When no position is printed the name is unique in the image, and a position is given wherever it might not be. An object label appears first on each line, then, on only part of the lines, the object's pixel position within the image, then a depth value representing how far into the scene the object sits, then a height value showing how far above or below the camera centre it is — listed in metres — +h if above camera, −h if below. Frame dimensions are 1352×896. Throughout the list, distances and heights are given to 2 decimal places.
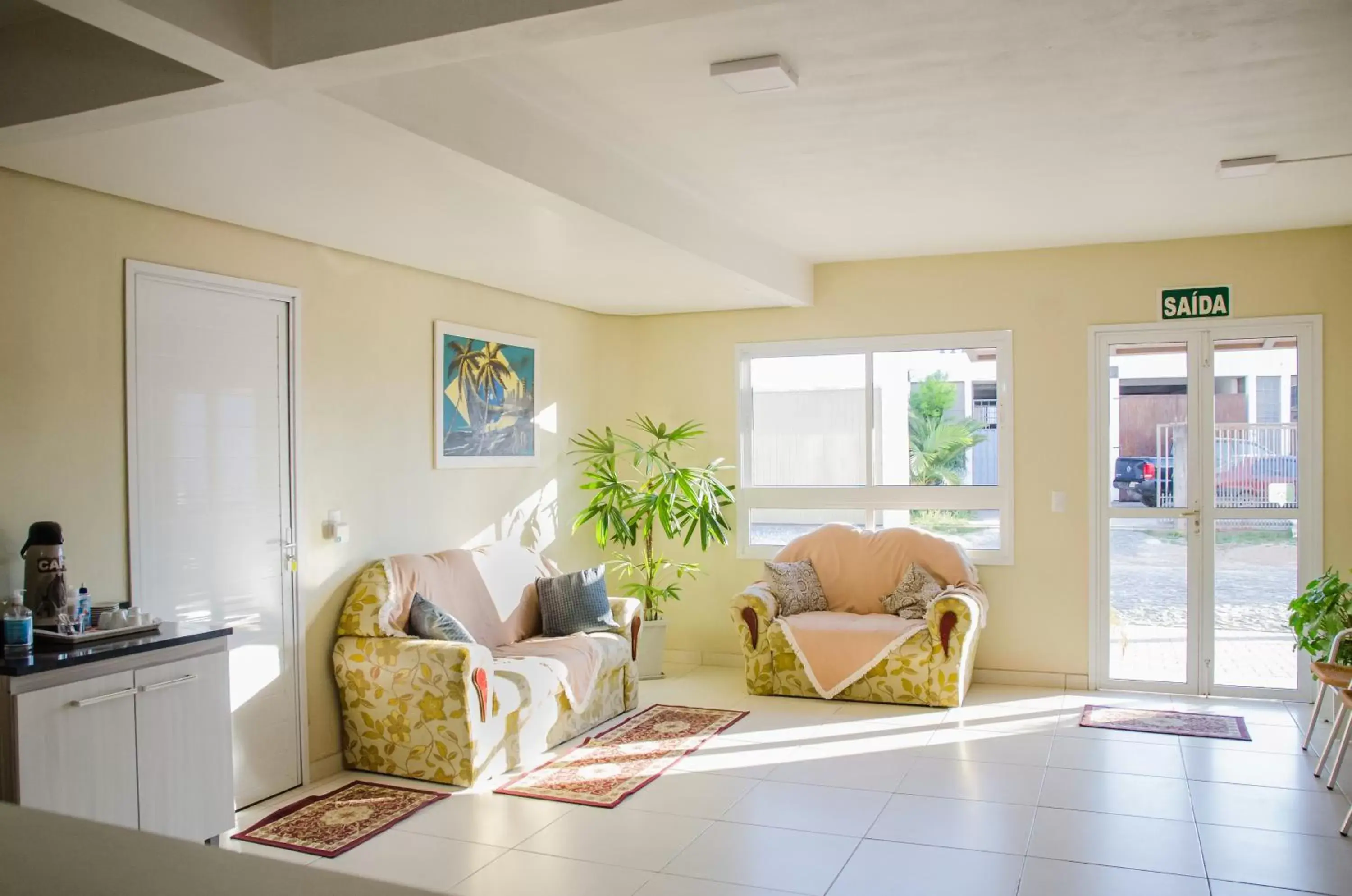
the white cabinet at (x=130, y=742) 2.96 -0.91
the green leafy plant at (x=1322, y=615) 5.22 -0.92
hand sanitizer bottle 3.12 -0.56
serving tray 3.25 -0.61
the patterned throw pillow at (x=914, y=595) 6.14 -0.93
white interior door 3.99 -0.16
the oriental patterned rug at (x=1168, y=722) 5.27 -1.50
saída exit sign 6.05 +0.76
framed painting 5.67 +0.24
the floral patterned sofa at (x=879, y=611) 5.80 -1.06
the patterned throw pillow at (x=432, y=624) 4.86 -0.86
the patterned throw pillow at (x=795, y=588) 6.36 -0.92
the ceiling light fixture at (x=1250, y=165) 4.41 +1.14
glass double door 5.94 -0.41
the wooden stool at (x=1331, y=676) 4.49 -1.06
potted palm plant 6.61 -0.39
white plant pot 6.65 -1.33
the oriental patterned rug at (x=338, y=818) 3.93 -1.50
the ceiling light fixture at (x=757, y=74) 3.22 +1.14
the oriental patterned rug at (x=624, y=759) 4.49 -1.51
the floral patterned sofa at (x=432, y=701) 4.51 -1.16
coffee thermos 3.35 -0.42
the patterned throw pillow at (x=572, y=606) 5.82 -0.93
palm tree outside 6.63 +0.01
